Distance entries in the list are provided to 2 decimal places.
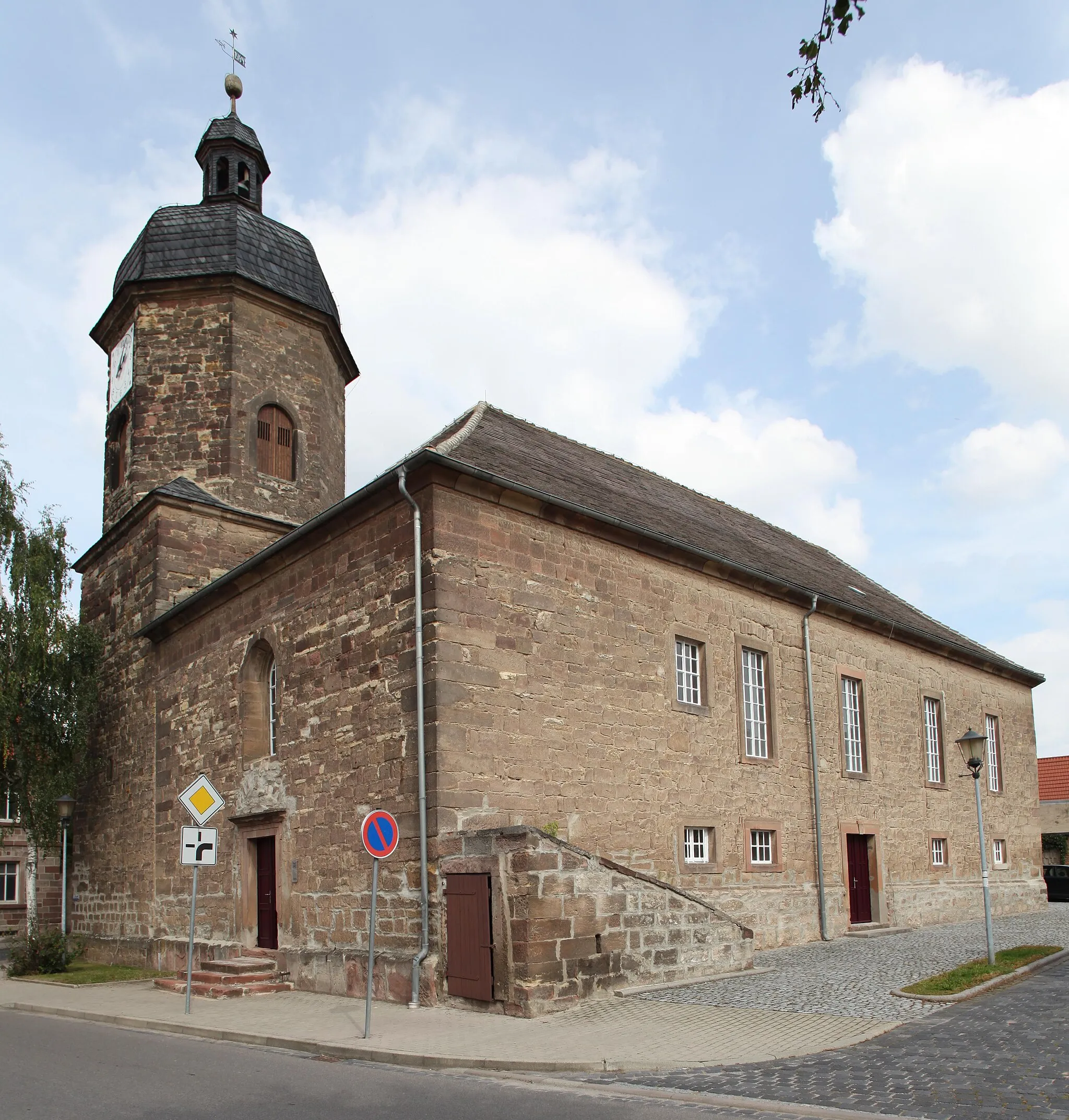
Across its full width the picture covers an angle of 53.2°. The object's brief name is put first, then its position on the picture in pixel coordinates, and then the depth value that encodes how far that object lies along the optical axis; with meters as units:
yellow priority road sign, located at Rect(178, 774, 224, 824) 11.70
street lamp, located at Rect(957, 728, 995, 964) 13.87
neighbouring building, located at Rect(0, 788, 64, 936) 29.98
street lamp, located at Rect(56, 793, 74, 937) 19.22
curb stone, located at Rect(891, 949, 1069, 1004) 10.16
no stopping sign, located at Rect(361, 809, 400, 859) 9.38
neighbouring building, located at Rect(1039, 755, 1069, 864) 33.25
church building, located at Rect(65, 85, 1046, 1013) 11.70
